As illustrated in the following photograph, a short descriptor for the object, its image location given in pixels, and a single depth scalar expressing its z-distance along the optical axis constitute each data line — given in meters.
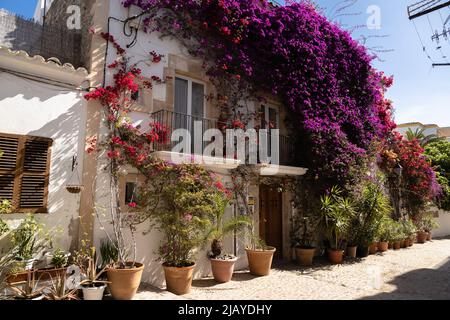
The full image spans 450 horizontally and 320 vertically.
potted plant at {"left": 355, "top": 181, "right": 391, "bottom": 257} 10.13
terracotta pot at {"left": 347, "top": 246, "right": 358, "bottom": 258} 10.29
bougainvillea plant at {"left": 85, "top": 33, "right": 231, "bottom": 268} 6.48
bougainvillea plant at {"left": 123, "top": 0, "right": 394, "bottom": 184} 8.48
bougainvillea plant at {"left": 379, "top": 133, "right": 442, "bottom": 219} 14.71
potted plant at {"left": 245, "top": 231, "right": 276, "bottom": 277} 7.89
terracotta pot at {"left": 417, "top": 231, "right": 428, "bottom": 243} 14.39
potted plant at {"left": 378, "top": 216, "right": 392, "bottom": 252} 11.32
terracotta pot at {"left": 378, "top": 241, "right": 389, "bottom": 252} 11.56
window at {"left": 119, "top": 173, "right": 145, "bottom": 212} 6.82
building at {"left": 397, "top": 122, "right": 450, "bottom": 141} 26.05
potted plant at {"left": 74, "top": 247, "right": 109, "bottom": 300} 5.07
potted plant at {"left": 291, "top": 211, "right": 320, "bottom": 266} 9.32
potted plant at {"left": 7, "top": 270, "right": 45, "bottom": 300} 4.55
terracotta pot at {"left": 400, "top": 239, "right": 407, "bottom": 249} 12.62
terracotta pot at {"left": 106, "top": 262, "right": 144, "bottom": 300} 5.54
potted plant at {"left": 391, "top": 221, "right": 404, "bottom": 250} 12.14
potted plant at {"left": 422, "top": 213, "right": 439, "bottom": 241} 15.09
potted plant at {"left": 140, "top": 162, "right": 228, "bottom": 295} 6.39
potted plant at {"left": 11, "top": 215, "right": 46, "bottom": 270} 5.14
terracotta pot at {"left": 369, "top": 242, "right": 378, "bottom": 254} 11.08
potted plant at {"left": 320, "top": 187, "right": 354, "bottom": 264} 9.40
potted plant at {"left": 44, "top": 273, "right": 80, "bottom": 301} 4.70
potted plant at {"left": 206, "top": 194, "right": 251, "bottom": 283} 7.18
